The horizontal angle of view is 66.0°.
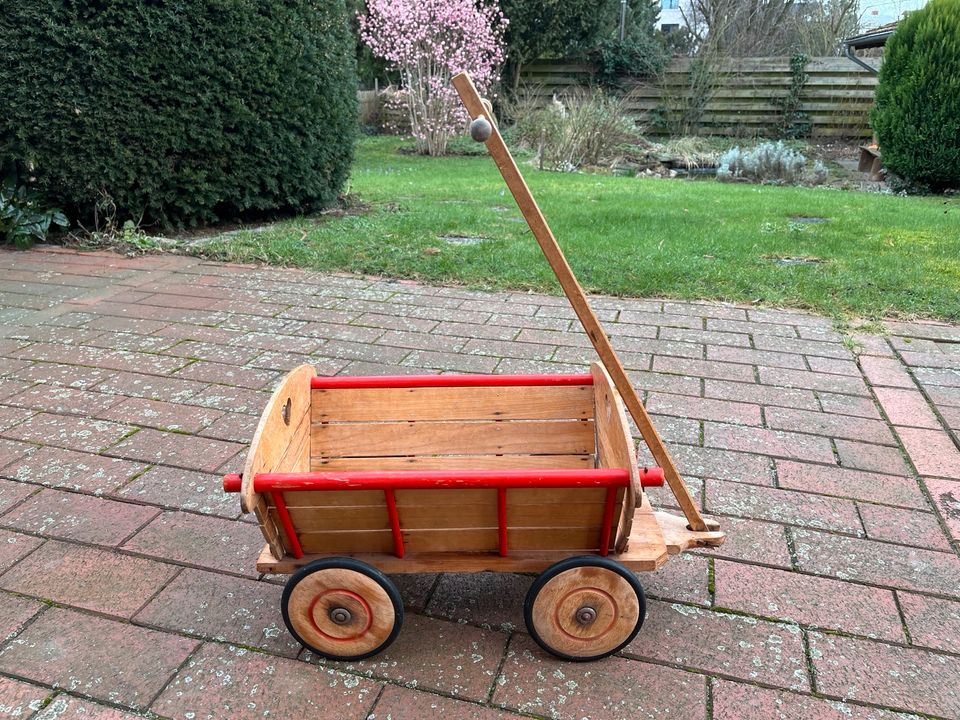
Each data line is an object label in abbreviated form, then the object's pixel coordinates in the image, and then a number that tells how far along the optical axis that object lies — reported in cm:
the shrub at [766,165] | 1189
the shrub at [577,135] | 1258
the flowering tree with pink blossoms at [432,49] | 1362
